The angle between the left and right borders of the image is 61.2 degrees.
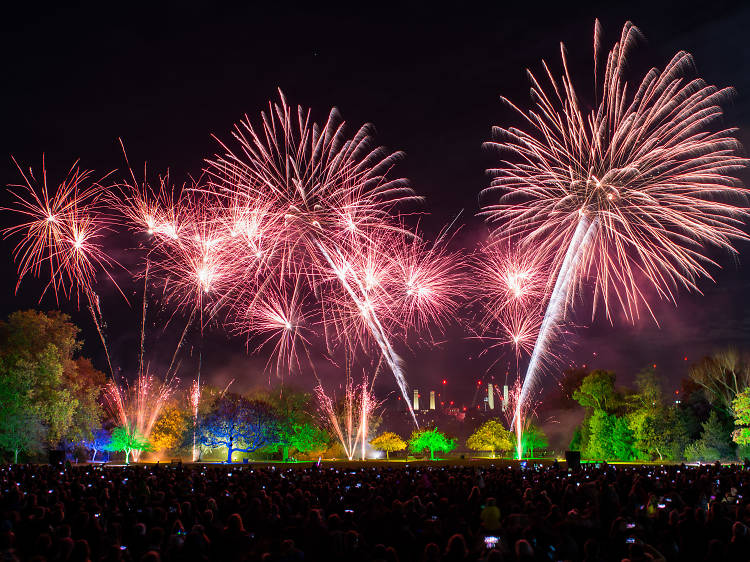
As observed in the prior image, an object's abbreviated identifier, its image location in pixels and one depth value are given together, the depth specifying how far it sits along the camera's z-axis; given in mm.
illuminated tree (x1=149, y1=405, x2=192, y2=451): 75625
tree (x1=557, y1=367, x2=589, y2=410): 93750
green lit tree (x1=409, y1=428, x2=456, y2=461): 71625
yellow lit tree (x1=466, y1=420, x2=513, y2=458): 78000
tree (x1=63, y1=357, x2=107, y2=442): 54312
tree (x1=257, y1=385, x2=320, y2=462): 76188
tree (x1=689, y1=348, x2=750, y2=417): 63375
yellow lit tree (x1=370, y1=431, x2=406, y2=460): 75438
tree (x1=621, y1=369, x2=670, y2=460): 65688
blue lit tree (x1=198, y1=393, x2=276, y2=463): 70688
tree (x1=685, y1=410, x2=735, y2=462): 58844
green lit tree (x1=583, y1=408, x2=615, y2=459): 72000
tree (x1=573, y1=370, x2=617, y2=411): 74375
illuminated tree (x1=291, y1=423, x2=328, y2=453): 77500
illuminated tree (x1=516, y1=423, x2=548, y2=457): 84000
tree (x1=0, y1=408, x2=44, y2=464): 47062
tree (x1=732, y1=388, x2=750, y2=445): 51688
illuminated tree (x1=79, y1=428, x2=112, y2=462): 74538
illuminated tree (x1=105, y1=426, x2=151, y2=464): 70250
